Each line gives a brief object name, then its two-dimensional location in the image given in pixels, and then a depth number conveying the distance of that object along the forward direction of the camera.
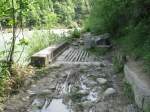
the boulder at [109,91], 2.38
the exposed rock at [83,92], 2.43
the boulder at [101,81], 2.70
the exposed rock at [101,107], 2.06
